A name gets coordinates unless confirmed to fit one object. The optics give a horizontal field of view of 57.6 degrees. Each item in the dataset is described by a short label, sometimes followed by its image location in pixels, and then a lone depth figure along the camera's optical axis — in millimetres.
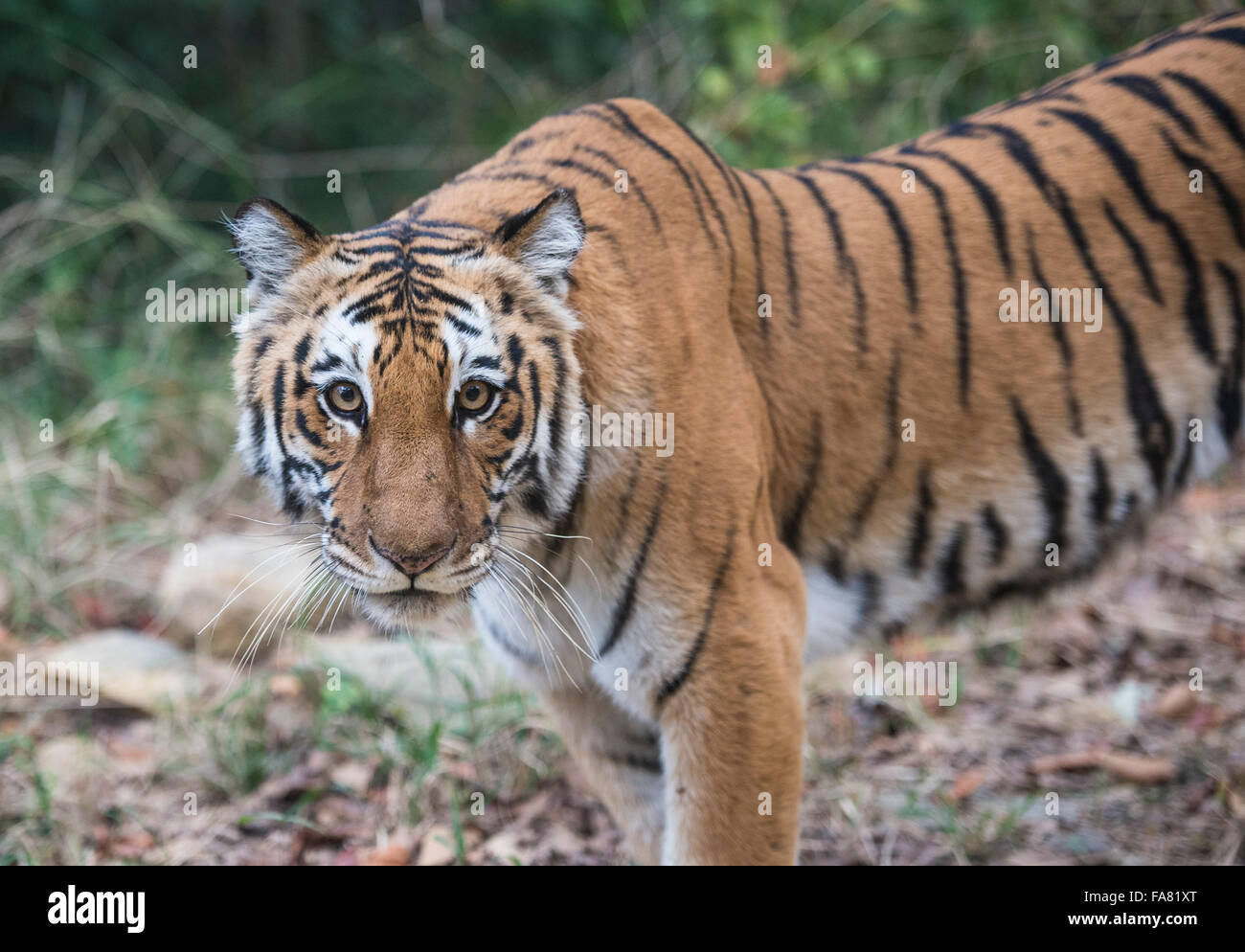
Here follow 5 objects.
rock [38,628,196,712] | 4012
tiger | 2225
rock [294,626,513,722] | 3768
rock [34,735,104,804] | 3514
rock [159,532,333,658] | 4391
